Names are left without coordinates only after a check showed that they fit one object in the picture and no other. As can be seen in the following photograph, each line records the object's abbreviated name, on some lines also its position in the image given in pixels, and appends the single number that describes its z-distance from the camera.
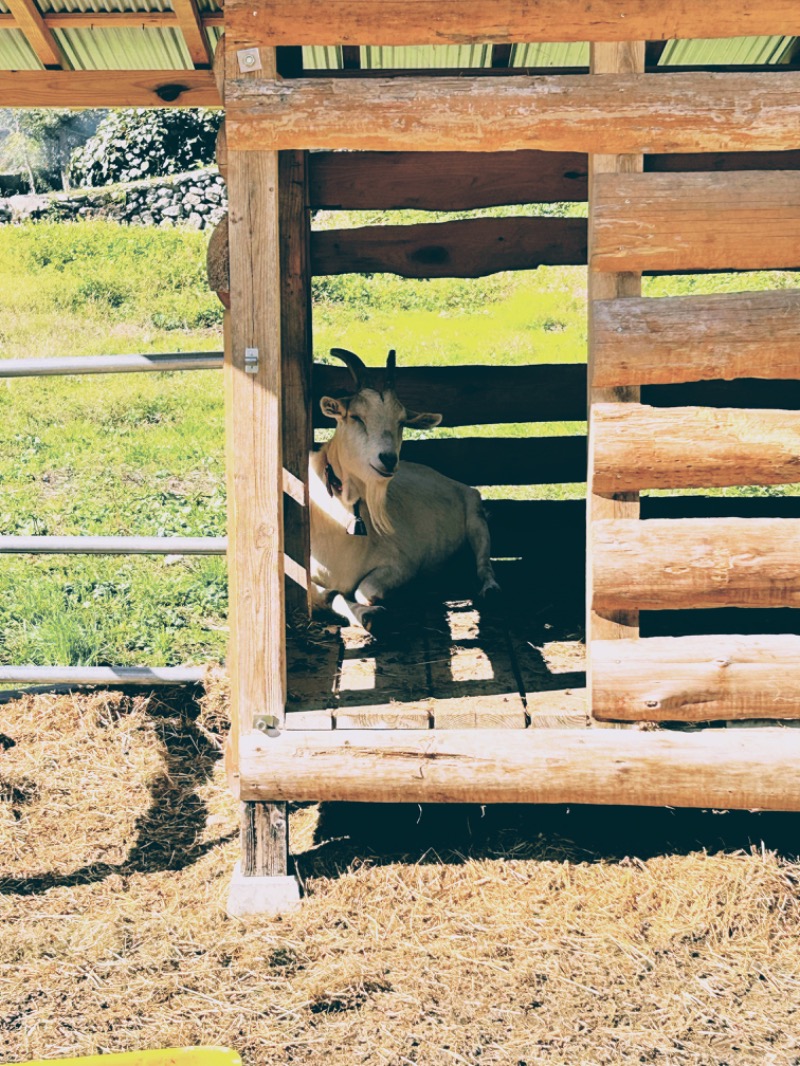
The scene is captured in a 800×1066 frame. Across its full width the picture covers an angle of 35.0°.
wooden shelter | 4.68
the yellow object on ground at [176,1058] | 2.71
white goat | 6.48
